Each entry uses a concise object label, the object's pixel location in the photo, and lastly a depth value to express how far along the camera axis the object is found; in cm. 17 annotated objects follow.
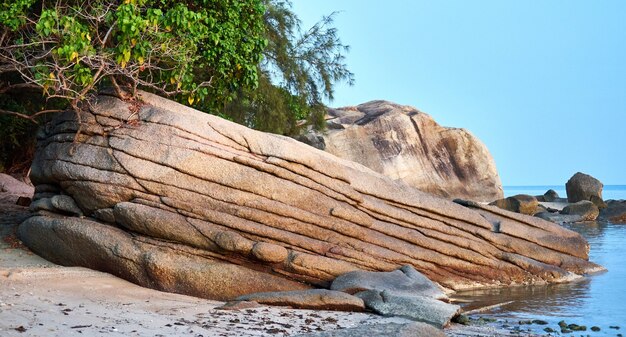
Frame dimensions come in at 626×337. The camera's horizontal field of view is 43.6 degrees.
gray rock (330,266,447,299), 1537
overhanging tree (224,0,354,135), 2986
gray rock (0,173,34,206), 2244
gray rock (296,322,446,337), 952
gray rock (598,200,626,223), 4678
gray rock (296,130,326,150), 4509
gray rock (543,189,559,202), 6106
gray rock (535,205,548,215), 4717
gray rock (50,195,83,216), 1661
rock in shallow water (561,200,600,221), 4678
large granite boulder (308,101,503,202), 4959
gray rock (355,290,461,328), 1366
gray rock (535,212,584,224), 4451
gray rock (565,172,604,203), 5366
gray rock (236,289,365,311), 1410
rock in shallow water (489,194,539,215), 4573
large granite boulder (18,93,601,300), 1552
